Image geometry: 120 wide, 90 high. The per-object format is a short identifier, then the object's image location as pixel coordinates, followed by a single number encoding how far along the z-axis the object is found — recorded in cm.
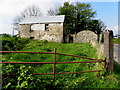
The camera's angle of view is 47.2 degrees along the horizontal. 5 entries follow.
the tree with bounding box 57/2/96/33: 4103
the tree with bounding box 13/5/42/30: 4903
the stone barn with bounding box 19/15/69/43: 2528
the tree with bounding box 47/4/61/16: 4741
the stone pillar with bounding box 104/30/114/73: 531
